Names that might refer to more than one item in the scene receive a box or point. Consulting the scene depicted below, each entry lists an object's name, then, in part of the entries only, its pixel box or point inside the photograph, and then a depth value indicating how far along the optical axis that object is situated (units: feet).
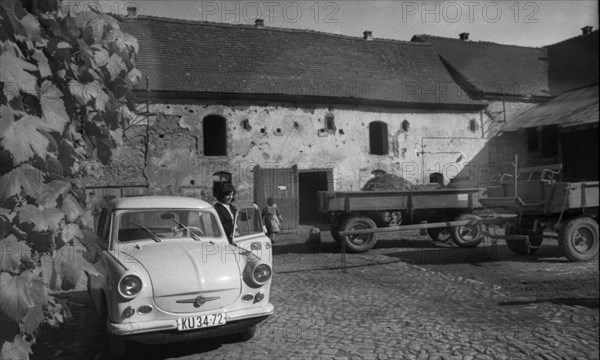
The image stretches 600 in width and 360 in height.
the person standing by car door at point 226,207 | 20.01
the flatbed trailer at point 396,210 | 33.35
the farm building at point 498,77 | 59.82
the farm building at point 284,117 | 49.16
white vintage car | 13.21
